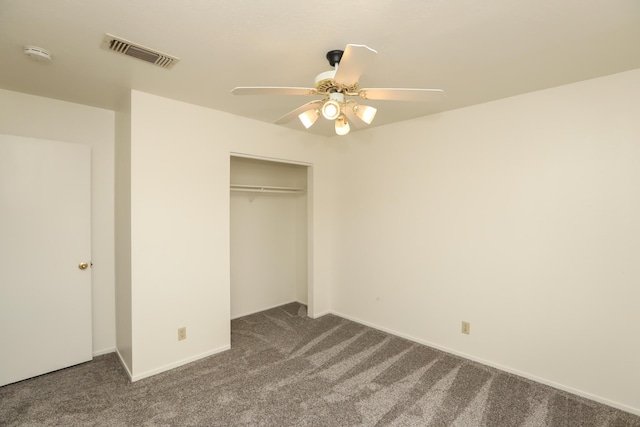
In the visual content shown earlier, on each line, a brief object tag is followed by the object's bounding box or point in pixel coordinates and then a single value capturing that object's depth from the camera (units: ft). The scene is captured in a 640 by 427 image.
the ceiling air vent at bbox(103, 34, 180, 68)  5.87
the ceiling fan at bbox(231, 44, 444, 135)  4.84
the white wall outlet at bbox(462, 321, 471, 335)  9.74
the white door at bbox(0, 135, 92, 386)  8.24
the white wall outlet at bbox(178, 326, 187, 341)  9.31
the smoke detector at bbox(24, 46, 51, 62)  6.09
